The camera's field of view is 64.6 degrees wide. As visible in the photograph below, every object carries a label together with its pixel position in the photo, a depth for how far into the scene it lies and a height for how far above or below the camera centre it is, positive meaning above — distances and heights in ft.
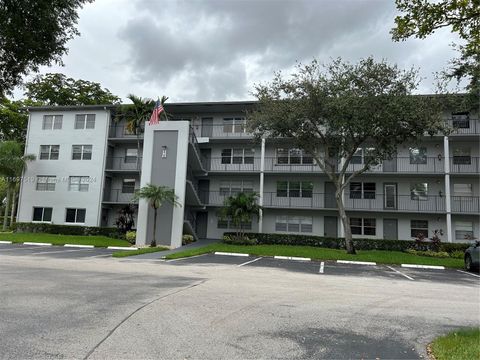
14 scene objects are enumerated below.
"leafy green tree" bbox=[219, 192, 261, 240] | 78.84 +3.93
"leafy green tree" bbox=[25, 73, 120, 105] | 124.35 +42.15
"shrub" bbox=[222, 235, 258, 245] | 80.48 -2.93
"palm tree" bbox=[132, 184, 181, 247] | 70.94 +5.01
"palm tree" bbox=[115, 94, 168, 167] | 90.84 +26.54
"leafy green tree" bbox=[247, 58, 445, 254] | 61.67 +19.94
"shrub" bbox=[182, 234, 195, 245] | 77.99 -3.12
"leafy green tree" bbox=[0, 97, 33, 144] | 116.26 +29.54
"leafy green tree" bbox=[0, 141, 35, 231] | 92.43 +13.57
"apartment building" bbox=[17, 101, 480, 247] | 78.84 +11.58
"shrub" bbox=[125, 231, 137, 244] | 77.87 -3.13
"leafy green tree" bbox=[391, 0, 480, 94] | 14.35 +8.50
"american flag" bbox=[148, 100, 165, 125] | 75.56 +21.74
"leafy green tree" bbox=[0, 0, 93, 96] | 22.16 +11.52
